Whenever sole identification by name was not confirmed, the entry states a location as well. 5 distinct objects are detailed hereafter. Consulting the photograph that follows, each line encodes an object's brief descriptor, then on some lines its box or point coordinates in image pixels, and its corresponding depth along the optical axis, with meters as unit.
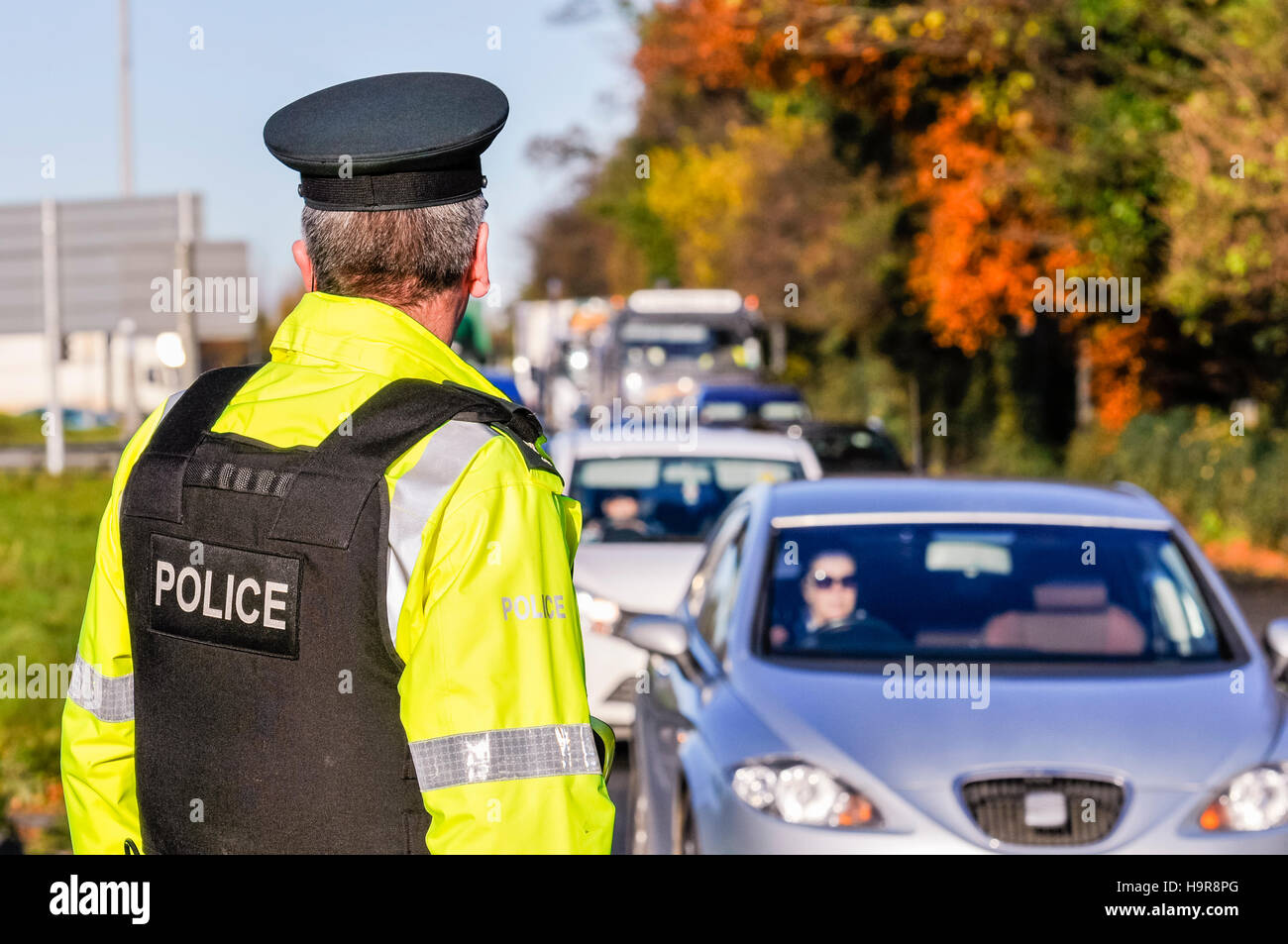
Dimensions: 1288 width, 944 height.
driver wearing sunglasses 5.66
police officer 2.13
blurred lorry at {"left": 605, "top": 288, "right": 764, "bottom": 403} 31.75
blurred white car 8.63
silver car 4.54
